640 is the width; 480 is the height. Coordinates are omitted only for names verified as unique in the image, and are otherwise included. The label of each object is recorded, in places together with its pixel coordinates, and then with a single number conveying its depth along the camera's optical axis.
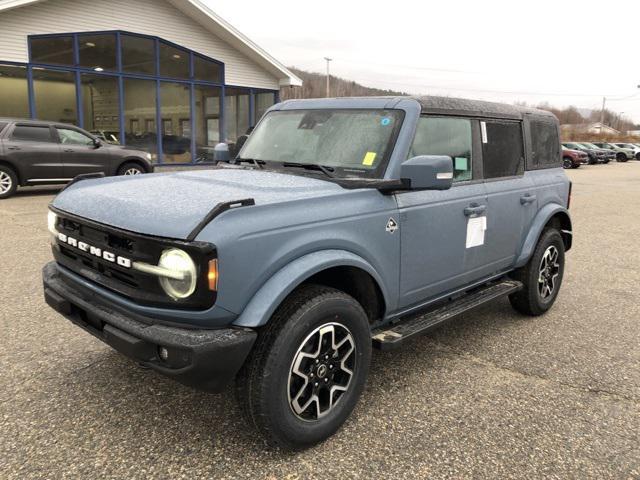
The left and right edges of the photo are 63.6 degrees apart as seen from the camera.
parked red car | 31.31
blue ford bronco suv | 2.33
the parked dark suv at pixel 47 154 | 11.43
